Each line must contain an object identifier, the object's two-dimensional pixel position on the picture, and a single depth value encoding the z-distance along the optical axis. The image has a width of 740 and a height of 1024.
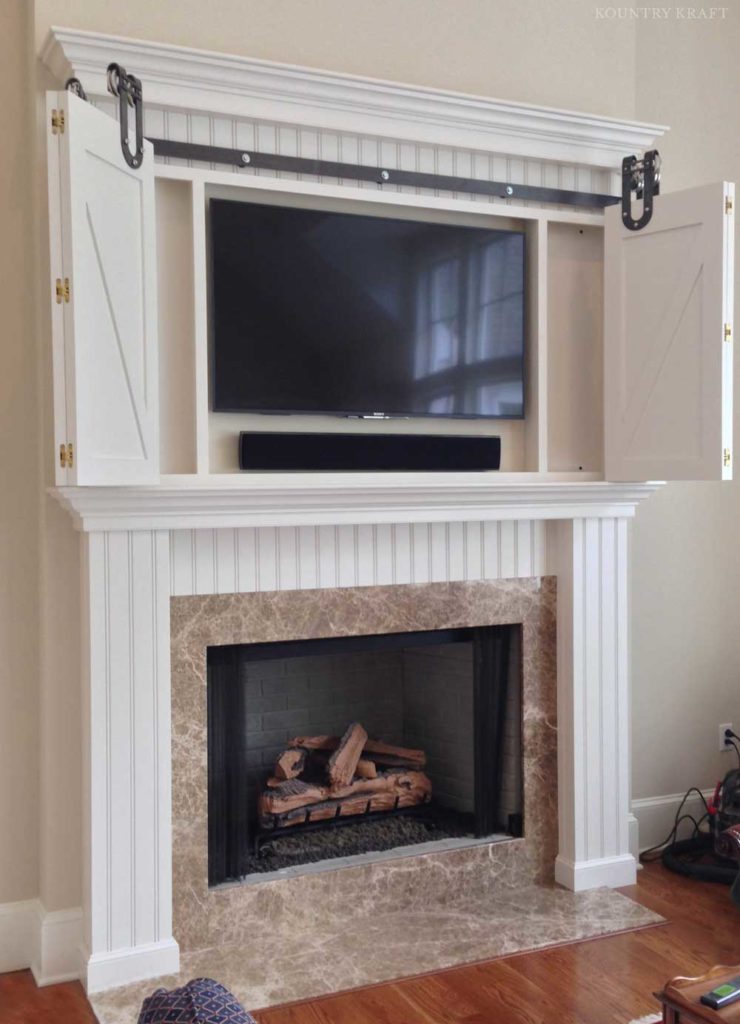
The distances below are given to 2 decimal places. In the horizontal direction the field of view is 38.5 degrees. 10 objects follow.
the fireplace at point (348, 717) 2.89
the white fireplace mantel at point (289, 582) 2.71
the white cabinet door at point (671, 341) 3.02
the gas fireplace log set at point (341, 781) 3.23
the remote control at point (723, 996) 1.83
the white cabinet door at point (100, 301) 2.44
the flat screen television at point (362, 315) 2.88
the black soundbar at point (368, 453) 2.89
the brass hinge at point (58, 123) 2.42
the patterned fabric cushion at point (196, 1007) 1.15
